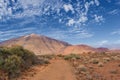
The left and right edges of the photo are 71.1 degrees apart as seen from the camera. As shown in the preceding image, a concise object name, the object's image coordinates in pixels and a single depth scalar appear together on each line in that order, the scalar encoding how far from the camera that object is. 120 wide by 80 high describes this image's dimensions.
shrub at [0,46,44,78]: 7.86
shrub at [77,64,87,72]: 9.19
